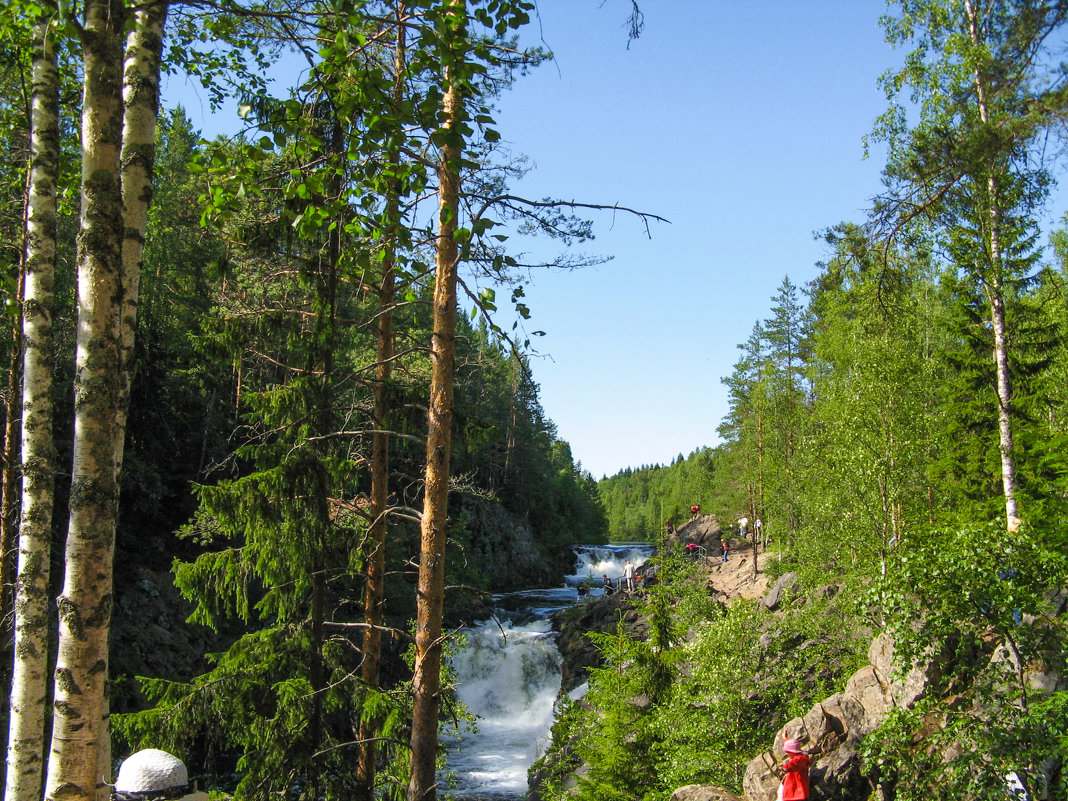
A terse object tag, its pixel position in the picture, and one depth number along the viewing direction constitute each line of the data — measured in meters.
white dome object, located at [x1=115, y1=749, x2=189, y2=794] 3.68
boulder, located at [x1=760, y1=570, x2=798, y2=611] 22.95
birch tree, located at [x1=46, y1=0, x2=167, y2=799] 3.25
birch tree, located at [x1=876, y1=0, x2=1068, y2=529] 5.47
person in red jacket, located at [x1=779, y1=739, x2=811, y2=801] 9.07
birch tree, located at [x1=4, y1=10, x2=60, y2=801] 3.83
